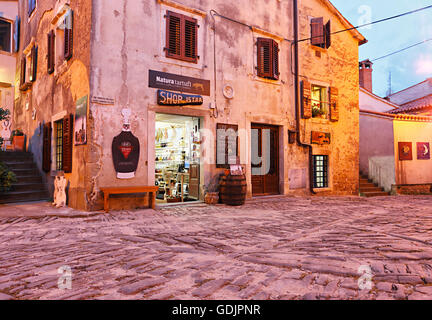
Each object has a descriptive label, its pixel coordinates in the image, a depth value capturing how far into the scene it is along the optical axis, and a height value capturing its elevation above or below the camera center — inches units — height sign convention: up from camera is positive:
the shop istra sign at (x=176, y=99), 327.9 +75.9
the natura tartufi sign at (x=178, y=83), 329.7 +95.3
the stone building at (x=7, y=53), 594.2 +224.8
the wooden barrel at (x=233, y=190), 354.0 -25.2
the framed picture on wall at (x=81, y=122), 300.1 +46.5
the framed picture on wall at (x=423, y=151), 605.9 +30.6
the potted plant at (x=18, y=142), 500.1 +44.6
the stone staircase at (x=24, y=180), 362.6 -14.1
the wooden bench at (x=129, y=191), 290.2 -21.1
